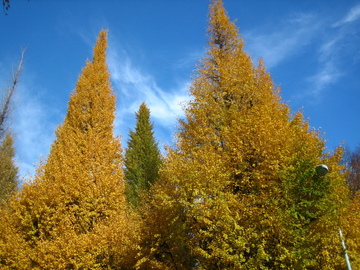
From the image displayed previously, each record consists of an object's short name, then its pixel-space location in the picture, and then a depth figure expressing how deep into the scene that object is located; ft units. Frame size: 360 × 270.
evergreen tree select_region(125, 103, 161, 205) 68.21
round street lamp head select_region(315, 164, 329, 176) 23.89
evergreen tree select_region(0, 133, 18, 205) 66.13
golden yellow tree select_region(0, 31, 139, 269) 30.42
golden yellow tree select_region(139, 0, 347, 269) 23.08
